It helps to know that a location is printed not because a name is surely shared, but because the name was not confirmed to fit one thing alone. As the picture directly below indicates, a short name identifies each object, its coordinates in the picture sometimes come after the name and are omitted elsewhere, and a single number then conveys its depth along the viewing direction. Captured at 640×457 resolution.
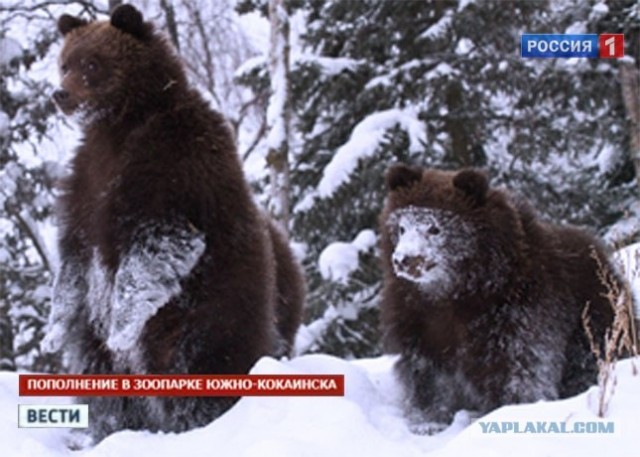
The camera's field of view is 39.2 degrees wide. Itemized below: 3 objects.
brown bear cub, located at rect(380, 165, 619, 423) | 4.01
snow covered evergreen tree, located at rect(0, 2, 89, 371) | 10.67
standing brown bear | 4.17
